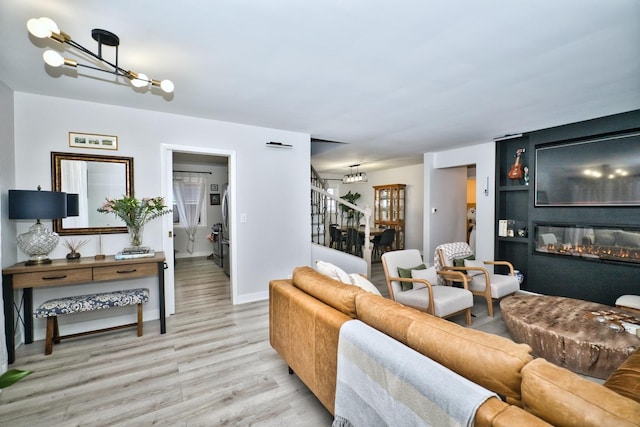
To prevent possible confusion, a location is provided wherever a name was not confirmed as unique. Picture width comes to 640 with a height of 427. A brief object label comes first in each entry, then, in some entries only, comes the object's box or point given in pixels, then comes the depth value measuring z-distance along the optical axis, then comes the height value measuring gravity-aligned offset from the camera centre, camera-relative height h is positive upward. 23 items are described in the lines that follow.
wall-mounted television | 3.46 +0.47
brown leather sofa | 0.81 -0.60
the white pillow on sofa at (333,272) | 2.28 -0.54
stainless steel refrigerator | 5.56 -0.73
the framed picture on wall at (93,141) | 3.03 +0.74
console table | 2.45 -0.65
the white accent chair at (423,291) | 2.89 -0.94
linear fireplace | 3.49 -0.48
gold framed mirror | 2.99 +0.26
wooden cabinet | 7.58 -0.06
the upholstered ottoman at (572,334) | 2.10 -1.03
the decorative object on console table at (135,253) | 2.97 -0.50
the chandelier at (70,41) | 1.46 +0.95
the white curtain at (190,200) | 7.12 +0.18
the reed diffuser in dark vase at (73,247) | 2.88 -0.43
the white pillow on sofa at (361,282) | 2.38 -0.65
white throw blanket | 0.95 -0.71
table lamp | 2.46 -0.06
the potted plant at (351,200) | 8.37 +0.23
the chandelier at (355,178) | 7.61 +0.81
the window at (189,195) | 7.14 +0.31
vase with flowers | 3.04 -0.03
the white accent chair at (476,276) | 3.49 -0.93
